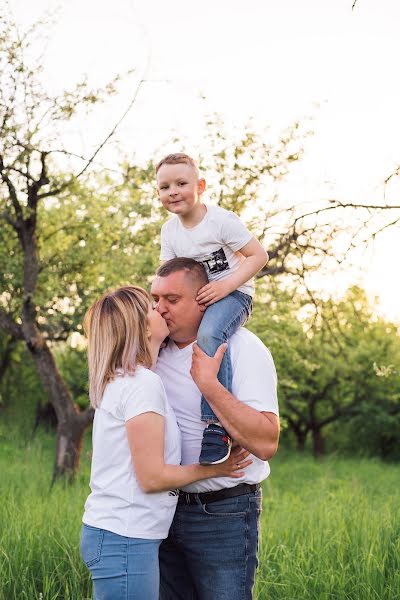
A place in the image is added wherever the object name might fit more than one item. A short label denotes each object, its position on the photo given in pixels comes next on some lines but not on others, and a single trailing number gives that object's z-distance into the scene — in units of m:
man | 3.01
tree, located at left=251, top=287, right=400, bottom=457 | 19.95
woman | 2.81
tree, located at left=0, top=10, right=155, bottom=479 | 9.71
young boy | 3.56
